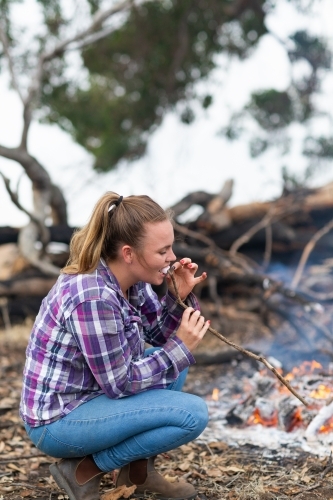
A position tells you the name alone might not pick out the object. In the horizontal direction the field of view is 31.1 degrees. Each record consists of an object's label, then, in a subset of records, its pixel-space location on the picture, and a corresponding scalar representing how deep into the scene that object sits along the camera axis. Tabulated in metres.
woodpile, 6.84
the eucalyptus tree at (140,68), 8.98
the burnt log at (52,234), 7.61
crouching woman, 2.57
